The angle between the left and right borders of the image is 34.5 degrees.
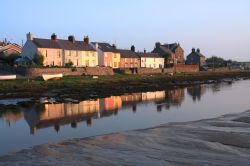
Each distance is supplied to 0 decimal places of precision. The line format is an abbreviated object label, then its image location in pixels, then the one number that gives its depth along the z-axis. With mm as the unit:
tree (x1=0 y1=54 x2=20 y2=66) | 60094
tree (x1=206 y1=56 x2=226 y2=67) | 125112
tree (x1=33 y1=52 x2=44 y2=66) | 59250
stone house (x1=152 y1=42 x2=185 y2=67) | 103312
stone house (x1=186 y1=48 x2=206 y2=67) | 124062
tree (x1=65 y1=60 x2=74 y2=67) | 63088
